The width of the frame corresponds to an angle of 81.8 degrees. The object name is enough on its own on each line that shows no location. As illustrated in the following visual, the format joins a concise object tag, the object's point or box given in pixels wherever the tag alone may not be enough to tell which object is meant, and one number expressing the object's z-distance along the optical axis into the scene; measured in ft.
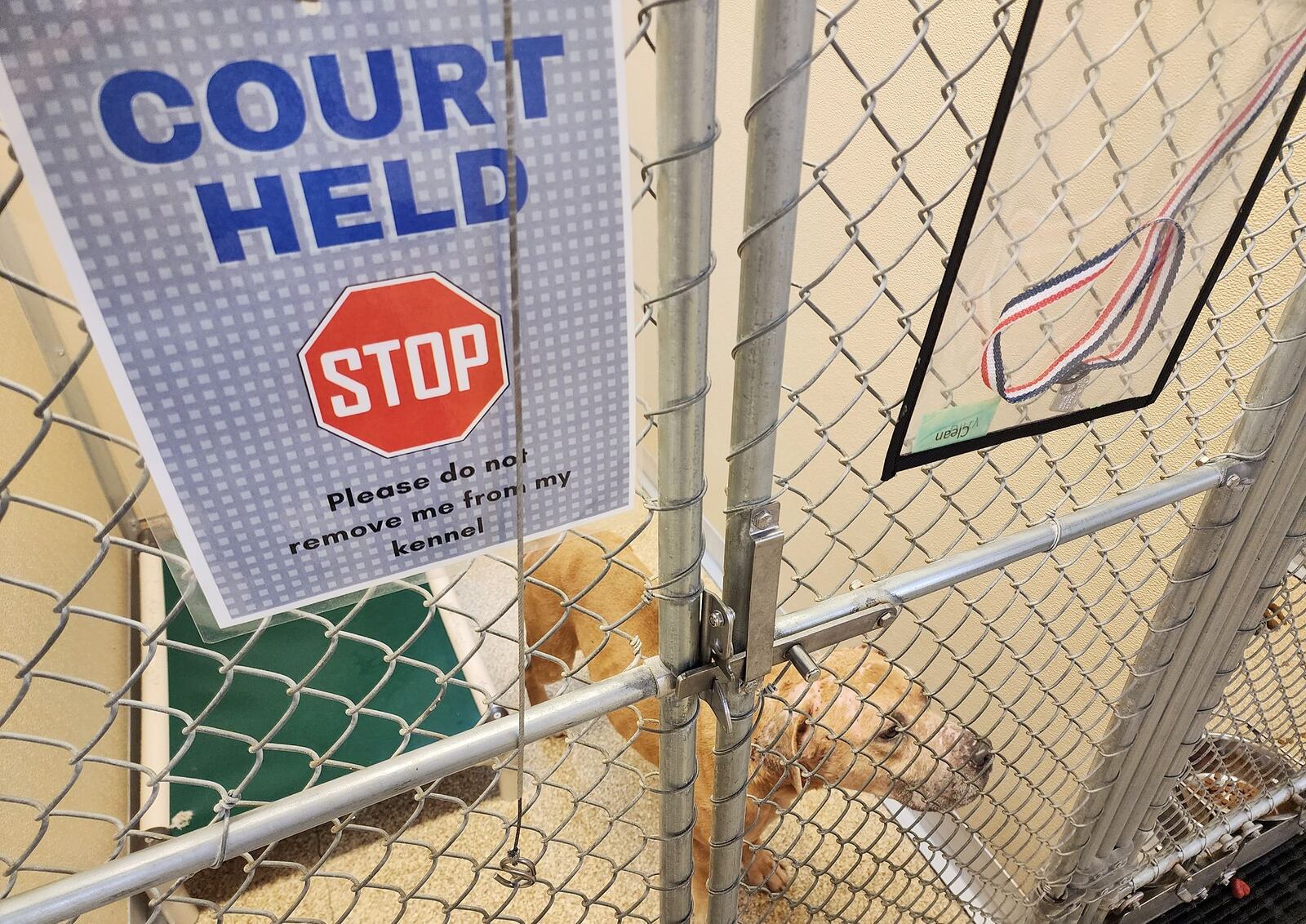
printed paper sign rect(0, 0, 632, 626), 1.32
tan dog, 4.26
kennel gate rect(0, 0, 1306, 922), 1.93
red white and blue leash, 2.49
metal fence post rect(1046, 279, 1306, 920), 3.27
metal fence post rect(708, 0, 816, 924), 1.69
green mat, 5.76
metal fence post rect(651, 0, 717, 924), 1.60
